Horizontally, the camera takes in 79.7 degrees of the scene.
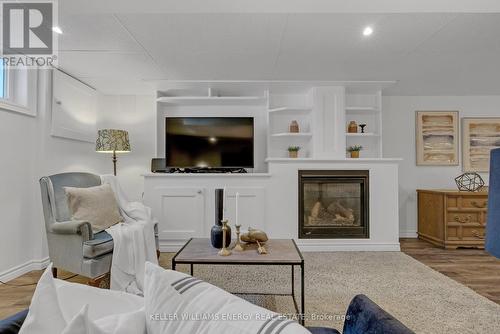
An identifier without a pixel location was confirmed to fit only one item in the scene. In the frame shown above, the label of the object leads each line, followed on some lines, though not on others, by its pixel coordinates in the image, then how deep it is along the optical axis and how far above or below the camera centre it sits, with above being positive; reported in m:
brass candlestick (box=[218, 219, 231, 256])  1.91 -0.47
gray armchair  2.29 -0.55
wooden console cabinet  3.84 -0.59
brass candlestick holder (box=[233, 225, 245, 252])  2.03 -0.52
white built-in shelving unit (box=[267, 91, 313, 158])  4.36 +0.70
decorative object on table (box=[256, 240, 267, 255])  1.95 -0.52
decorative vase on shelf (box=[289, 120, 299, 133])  4.18 +0.61
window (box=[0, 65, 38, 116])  2.85 +0.81
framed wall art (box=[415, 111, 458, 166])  4.59 +0.52
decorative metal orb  4.12 -0.14
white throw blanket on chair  2.42 -0.68
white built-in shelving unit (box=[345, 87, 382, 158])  4.27 +0.79
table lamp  3.75 +0.37
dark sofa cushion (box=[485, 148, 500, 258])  0.81 -0.10
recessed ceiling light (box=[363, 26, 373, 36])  2.46 +1.17
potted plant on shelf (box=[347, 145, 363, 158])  4.06 +0.28
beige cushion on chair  2.57 -0.32
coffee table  1.81 -0.54
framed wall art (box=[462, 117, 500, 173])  4.57 +0.48
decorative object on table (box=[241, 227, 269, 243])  2.11 -0.47
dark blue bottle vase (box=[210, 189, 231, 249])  2.06 -0.39
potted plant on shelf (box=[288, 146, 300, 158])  4.10 +0.28
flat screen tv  4.07 +0.40
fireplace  3.84 -0.43
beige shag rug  1.98 -0.98
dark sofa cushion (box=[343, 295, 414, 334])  0.67 -0.37
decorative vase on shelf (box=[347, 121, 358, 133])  4.18 +0.62
